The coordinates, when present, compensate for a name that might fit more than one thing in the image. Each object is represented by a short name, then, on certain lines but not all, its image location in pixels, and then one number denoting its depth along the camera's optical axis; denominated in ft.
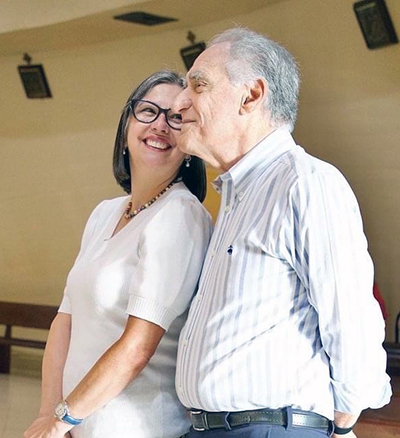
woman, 5.87
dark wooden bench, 21.68
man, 5.17
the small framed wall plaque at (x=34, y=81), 22.70
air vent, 19.53
